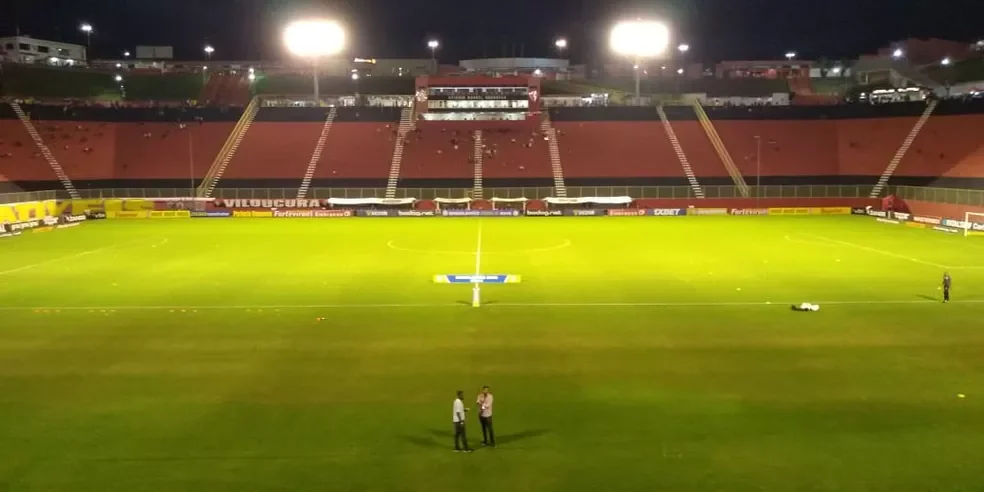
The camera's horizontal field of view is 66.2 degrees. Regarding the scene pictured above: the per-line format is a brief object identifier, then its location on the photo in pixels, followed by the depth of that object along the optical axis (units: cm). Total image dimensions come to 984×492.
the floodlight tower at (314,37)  7531
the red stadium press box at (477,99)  8788
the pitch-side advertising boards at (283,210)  6875
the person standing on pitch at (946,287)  2852
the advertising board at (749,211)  6988
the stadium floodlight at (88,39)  13750
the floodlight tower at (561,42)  11881
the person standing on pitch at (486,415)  1482
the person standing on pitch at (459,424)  1446
